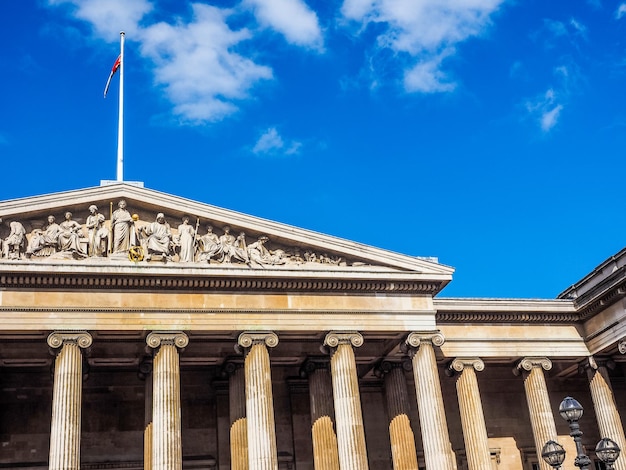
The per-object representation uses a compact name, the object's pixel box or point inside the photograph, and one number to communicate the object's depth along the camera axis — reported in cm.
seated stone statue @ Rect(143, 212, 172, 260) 2836
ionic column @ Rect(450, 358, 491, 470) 3097
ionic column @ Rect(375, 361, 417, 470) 3069
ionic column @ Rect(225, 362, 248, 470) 2967
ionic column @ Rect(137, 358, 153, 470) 2805
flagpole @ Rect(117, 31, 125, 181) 3188
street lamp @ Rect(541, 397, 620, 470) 1850
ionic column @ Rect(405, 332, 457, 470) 2859
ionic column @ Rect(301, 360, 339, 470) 3016
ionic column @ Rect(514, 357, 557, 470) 3250
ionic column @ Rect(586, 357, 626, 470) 3291
